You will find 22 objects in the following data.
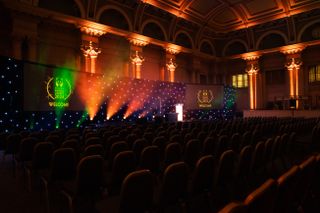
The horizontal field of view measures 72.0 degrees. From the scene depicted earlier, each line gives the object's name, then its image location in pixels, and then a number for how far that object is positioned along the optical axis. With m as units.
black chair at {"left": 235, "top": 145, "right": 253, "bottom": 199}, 3.41
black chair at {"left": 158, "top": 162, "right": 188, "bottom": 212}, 2.45
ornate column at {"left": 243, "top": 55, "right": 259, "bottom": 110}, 22.78
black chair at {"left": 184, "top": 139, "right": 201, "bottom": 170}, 4.34
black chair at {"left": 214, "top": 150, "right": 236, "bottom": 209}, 3.07
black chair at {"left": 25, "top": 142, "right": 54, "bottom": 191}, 3.86
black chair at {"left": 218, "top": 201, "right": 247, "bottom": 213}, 1.20
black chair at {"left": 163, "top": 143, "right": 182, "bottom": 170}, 4.05
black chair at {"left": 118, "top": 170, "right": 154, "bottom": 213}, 2.12
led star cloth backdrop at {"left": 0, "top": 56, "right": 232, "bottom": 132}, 9.64
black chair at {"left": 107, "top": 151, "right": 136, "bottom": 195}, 3.06
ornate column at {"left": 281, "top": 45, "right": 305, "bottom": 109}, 20.11
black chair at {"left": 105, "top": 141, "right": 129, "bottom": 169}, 3.93
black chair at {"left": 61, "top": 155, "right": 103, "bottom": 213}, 2.80
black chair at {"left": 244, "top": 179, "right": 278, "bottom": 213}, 1.39
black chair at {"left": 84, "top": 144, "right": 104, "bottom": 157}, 3.91
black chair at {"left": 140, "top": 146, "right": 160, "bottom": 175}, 3.63
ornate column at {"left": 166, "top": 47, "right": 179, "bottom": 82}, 19.36
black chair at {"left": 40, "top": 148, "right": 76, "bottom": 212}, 3.29
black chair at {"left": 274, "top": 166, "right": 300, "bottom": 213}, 1.80
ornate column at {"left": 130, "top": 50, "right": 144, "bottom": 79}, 16.89
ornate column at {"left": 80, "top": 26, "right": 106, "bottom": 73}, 14.20
